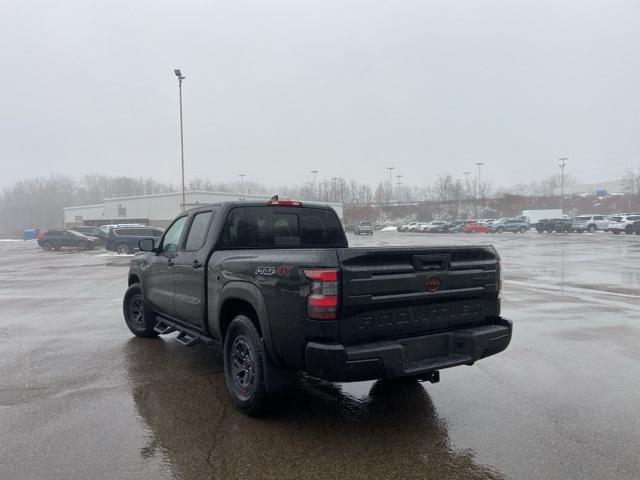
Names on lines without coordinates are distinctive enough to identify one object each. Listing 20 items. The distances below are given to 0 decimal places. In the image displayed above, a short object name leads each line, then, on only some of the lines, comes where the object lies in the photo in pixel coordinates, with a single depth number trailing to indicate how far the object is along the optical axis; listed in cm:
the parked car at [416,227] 7328
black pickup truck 367
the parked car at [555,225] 5334
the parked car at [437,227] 6622
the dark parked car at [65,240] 3712
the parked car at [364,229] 5812
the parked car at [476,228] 6281
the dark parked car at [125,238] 3070
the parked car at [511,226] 6003
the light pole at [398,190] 14515
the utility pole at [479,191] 11895
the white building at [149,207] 6112
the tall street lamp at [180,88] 3297
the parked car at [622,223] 4619
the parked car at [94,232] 4056
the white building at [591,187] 14450
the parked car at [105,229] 4221
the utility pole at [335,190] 12690
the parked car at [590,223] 5181
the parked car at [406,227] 7625
